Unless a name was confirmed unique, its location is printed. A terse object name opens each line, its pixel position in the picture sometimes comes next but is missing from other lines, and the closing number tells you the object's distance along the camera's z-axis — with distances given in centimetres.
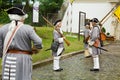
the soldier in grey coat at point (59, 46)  616
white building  1600
